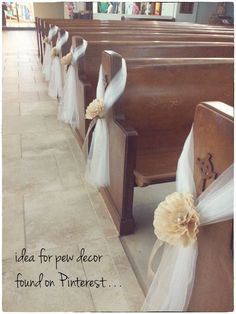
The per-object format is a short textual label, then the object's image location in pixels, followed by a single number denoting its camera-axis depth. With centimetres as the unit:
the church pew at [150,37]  231
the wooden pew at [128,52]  187
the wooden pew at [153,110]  148
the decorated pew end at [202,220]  69
